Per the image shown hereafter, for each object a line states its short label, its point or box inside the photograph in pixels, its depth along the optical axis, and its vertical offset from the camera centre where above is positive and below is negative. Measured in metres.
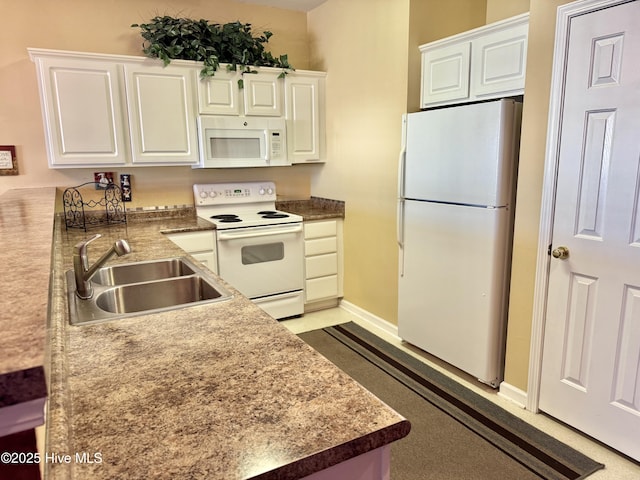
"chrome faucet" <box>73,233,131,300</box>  1.55 -0.38
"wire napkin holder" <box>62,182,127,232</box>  3.27 -0.30
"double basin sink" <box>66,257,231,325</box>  1.55 -0.51
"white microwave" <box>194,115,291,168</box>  3.37 +0.20
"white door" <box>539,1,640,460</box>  1.82 -0.33
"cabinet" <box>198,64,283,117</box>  3.34 +0.58
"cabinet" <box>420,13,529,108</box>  2.29 +0.58
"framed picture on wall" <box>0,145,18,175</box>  3.04 +0.07
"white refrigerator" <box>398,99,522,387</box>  2.37 -0.39
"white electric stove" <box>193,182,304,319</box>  3.37 -0.62
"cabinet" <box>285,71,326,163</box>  3.71 +0.44
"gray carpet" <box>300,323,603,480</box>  1.91 -1.34
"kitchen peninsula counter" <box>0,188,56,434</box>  0.42 -0.19
